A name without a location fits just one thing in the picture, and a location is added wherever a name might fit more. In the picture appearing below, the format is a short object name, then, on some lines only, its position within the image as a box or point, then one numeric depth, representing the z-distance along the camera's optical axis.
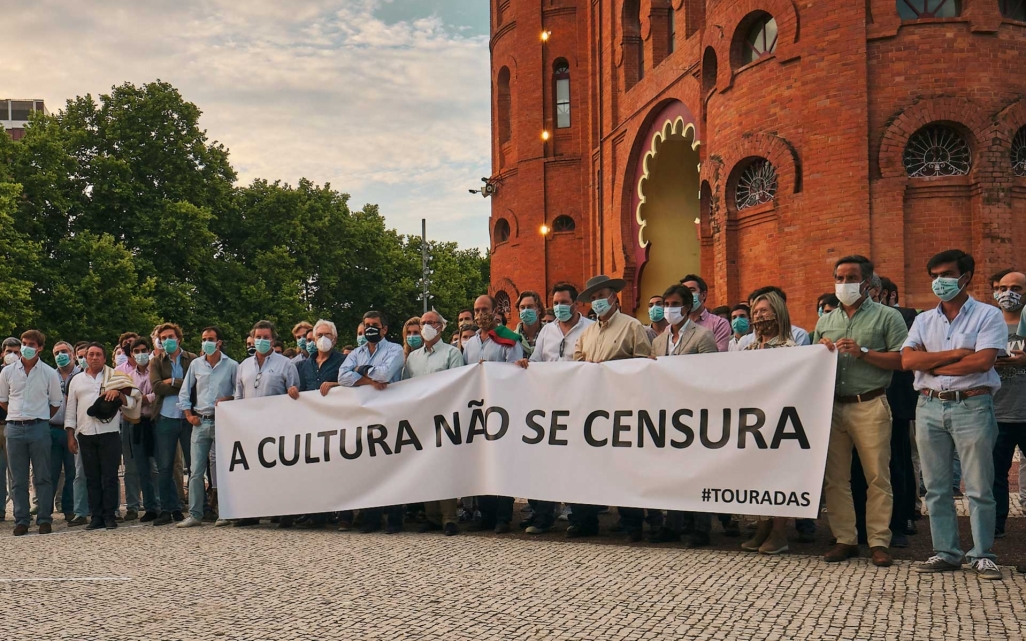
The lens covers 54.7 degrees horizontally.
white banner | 7.46
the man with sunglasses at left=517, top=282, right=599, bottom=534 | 9.30
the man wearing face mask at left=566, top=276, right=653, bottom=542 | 8.55
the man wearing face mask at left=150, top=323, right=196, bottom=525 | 10.94
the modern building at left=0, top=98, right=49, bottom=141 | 122.88
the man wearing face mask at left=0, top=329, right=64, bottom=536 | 10.80
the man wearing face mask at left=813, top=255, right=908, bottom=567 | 6.99
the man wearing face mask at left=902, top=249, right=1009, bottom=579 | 6.48
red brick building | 17.53
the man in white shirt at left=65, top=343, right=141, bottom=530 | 10.68
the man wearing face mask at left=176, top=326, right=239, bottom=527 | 10.62
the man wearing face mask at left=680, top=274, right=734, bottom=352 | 9.66
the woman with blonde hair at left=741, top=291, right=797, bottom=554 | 7.57
